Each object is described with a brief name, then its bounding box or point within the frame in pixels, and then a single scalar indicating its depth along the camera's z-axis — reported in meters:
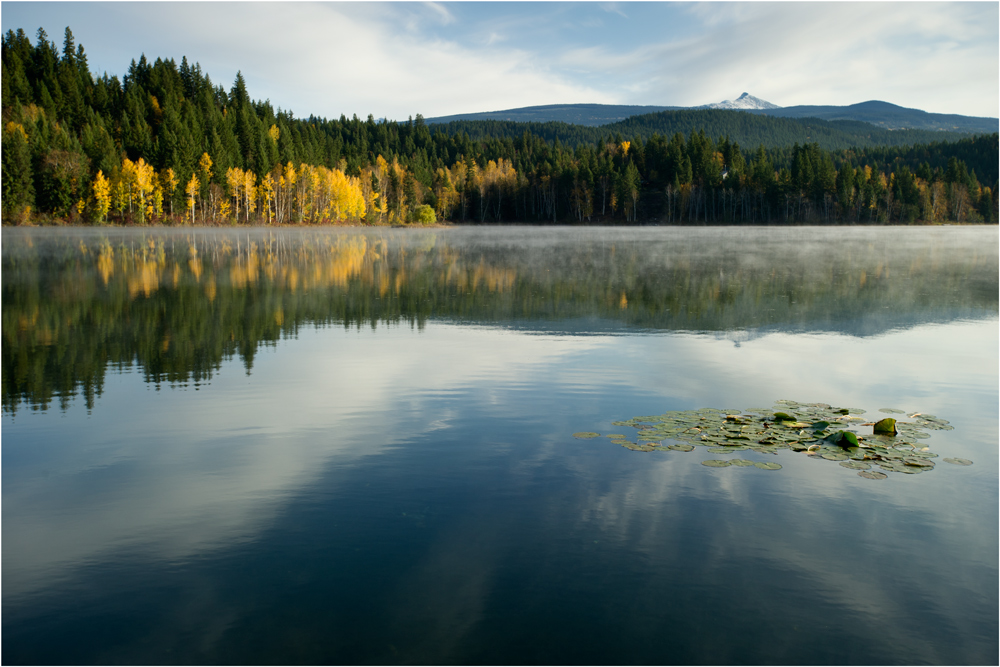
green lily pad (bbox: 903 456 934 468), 7.61
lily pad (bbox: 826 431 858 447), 8.05
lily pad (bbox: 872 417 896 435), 8.49
